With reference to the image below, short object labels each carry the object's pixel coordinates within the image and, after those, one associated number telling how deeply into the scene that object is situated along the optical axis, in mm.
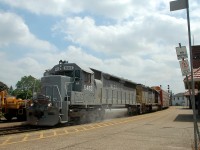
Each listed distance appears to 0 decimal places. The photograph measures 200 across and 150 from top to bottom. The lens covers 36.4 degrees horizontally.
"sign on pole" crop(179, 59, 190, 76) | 9250
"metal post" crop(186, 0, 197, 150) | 8477
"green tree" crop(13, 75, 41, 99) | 126962
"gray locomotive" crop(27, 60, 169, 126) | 17297
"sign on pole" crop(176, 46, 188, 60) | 9258
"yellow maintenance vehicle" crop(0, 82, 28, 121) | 24125
